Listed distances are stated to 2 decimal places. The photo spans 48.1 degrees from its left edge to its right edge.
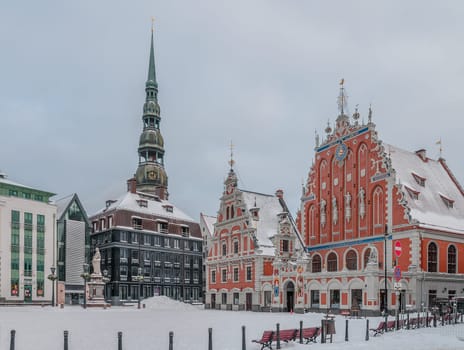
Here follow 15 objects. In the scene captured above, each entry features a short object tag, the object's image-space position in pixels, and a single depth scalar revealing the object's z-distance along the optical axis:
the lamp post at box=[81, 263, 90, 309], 60.47
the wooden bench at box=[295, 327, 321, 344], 21.20
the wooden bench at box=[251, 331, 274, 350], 19.50
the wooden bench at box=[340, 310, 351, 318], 45.25
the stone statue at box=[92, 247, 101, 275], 63.68
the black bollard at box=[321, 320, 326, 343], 21.67
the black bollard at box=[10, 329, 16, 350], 16.12
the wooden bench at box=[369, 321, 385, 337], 24.98
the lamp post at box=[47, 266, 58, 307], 63.14
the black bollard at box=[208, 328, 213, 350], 17.53
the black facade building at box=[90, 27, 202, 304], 82.44
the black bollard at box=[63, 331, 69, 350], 16.46
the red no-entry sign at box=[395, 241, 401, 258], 32.58
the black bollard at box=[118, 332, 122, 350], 16.55
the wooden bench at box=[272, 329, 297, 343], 20.20
